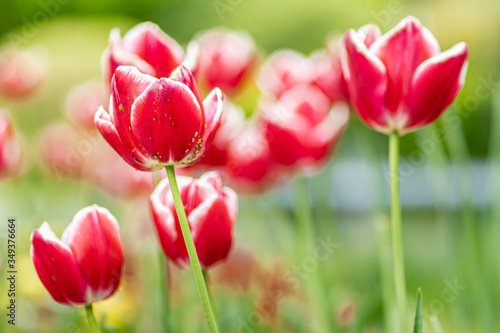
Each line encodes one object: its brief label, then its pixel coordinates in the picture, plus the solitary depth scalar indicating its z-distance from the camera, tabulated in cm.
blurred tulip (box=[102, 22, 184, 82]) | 117
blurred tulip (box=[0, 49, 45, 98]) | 239
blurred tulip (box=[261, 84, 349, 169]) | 137
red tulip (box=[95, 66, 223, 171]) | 105
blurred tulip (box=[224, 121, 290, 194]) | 139
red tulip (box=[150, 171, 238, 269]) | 110
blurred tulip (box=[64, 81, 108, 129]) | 182
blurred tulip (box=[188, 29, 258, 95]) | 151
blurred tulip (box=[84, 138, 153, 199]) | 169
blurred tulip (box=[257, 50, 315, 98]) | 142
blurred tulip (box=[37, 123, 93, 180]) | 203
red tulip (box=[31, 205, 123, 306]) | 108
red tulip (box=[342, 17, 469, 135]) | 111
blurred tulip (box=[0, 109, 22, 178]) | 139
